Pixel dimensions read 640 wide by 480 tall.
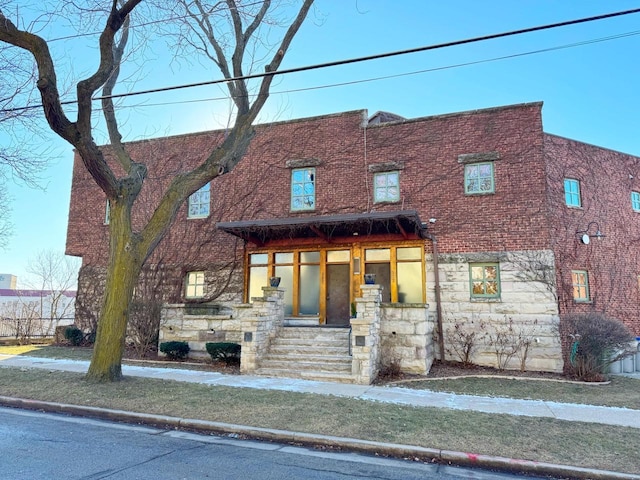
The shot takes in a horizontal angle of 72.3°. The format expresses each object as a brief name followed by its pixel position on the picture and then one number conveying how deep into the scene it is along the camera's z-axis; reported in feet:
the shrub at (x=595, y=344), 34.27
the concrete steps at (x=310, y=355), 33.06
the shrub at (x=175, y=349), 40.19
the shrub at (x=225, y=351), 37.55
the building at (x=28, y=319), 57.57
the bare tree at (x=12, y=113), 34.24
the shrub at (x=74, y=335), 50.47
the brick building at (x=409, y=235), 39.68
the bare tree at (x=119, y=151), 27.55
